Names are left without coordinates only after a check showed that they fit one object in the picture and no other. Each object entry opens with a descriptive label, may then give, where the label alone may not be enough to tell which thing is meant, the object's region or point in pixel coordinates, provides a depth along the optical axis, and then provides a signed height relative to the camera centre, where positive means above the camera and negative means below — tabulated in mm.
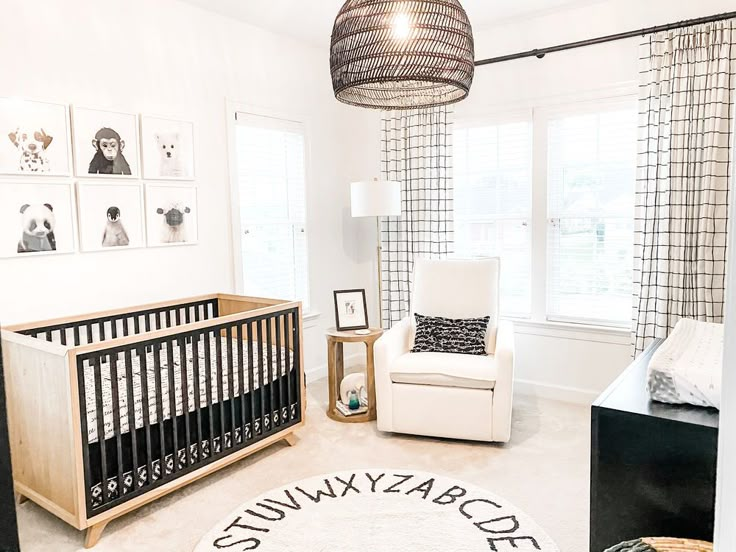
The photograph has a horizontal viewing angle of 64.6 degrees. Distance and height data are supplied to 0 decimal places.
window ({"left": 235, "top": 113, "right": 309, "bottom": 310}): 4004 +153
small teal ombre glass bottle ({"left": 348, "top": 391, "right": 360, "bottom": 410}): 3717 -1130
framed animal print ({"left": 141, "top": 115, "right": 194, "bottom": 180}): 3377 +478
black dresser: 1663 -739
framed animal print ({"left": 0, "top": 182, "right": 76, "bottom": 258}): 2811 +57
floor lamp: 4020 +188
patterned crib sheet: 2398 -735
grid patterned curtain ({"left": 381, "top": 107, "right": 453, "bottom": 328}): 4305 +236
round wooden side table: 3635 -913
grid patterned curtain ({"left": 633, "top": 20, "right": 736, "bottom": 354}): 3209 +258
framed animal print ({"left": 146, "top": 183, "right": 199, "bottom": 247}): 3436 +82
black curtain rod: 3177 +1109
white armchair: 3176 -919
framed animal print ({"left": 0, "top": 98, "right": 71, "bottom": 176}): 2775 +454
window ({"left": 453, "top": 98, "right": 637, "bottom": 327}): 3705 +114
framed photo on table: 3773 -554
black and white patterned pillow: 3543 -689
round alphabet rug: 2281 -1243
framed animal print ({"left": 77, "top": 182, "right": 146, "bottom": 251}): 3105 +74
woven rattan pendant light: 1862 +594
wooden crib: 2303 -798
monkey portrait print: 3053 +467
